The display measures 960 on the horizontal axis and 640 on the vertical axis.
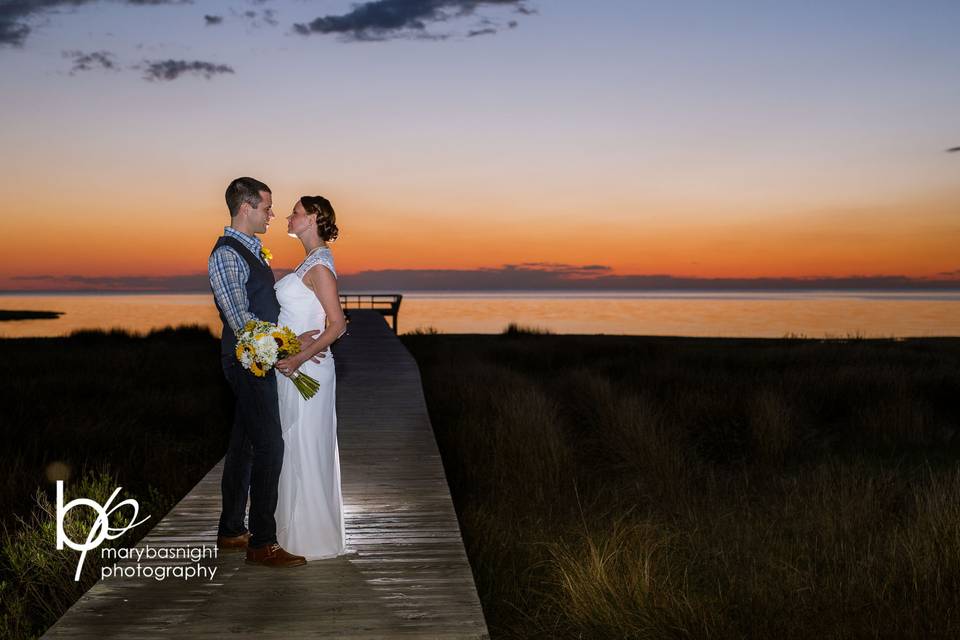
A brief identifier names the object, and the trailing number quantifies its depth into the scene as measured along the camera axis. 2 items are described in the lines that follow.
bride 4.34
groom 4.08
